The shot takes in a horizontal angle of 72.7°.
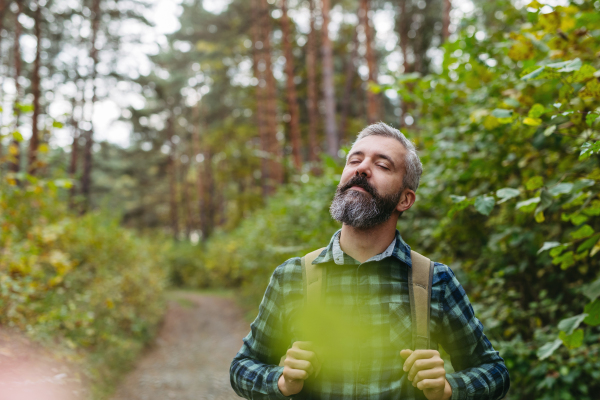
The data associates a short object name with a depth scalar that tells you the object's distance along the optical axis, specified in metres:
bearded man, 1.44
